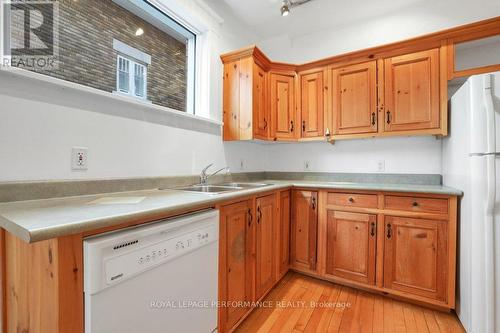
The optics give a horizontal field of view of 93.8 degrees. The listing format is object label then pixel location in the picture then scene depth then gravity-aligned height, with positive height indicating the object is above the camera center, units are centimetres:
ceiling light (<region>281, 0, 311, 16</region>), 217 +162
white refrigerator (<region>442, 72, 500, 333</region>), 135 -23
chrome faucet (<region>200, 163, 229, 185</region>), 203 -10
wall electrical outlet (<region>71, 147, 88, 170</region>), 122 +4
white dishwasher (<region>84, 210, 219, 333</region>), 77 -45
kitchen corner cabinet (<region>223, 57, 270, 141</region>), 225 +64
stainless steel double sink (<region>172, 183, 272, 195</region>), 185 -19
